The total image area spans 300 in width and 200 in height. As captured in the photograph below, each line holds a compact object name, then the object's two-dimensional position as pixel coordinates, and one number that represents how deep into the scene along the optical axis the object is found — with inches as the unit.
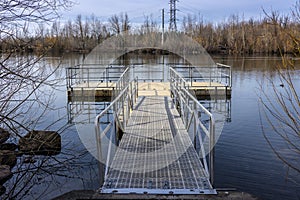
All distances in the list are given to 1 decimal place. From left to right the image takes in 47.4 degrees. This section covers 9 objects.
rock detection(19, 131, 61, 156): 142.5
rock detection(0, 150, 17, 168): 239.3
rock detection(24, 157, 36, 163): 163.5
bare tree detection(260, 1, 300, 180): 122.2
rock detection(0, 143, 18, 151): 213.0
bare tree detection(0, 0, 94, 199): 122.3
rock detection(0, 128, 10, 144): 150.8
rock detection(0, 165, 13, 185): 229.5
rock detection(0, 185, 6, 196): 219.1
